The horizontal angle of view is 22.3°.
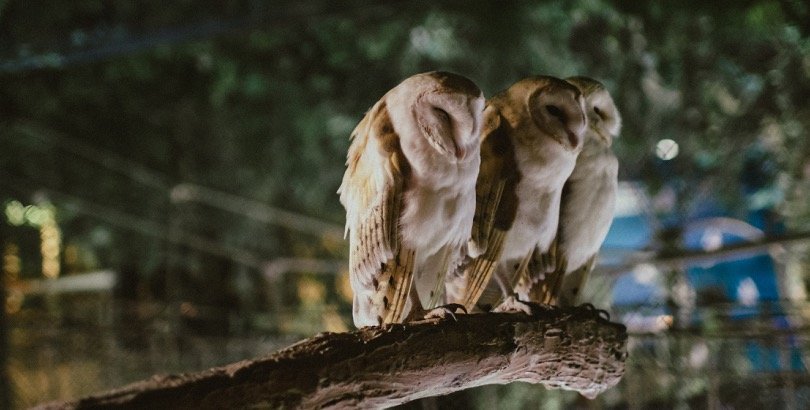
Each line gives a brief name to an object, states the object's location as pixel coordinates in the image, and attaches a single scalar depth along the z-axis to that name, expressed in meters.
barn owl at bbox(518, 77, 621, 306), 2.41
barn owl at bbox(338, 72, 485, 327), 2.24
